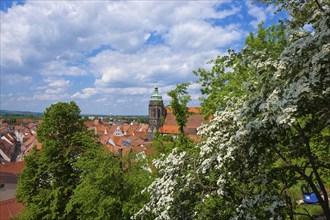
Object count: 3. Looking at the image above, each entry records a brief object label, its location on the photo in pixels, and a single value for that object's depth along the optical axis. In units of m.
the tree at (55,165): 20.72
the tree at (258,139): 5.68
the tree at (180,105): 16.86
